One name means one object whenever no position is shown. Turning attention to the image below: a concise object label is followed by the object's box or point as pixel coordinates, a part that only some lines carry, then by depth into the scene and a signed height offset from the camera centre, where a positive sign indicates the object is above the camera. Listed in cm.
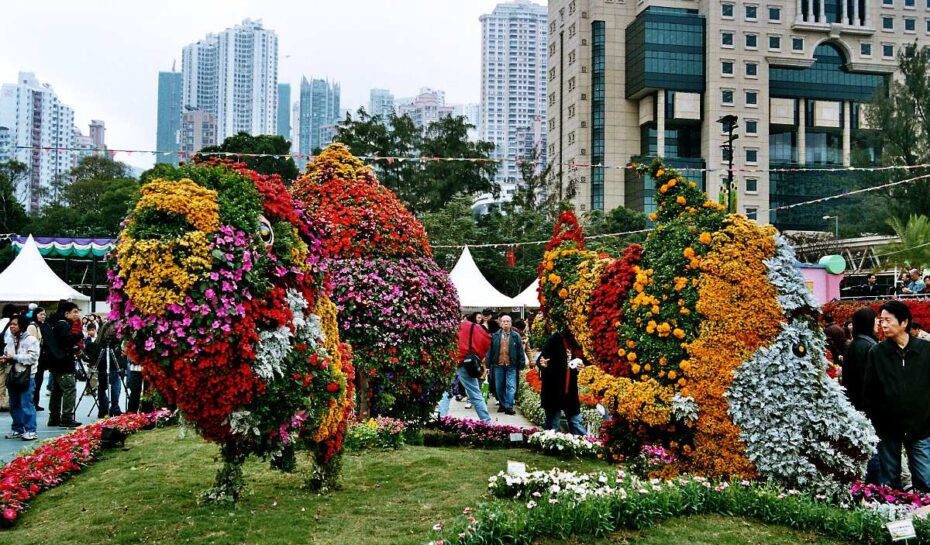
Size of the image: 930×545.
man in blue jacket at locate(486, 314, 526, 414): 1448 -108
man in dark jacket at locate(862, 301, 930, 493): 707 -84
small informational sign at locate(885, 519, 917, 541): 550 -156
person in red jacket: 1274 -92
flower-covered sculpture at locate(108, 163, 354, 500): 579 -14
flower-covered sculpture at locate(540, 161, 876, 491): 704 -57
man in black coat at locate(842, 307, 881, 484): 786 -53
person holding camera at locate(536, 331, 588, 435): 1024 -104
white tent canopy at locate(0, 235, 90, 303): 1931 +21
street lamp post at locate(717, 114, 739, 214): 1747 +294
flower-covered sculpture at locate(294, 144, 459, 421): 963 +5
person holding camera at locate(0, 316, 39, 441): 1103 -117
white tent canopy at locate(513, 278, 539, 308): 2483 -4
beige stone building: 6962 +1895
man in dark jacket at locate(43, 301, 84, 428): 1184 -108
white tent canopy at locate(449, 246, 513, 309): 2284 +23
